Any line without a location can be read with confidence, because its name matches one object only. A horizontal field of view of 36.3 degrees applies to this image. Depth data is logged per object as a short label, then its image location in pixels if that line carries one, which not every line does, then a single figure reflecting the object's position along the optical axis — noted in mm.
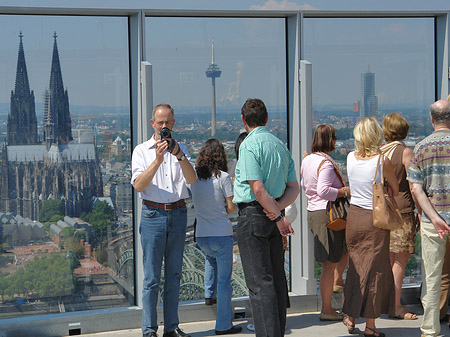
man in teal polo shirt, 4477
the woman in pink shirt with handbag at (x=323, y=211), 5605
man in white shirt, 5090
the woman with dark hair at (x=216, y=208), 5324
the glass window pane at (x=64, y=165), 5551
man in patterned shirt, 4785
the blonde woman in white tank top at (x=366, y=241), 5074
